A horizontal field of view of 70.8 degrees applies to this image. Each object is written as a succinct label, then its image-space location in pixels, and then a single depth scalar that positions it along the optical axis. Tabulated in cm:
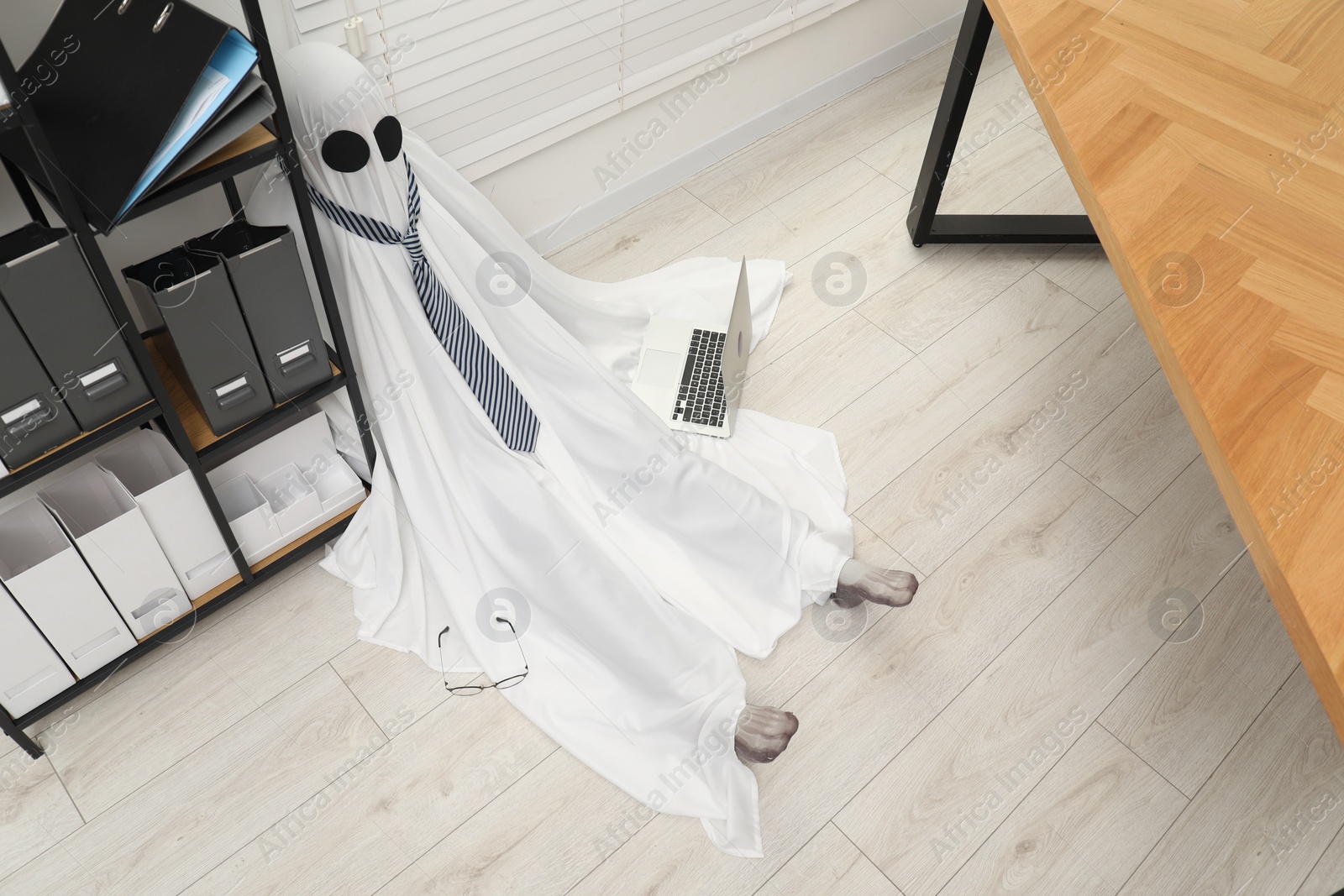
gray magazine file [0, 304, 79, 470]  130
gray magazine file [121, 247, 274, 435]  142
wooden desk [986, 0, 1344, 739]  125
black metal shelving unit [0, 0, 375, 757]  124
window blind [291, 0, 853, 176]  194
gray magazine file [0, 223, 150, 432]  125
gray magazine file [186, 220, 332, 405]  147
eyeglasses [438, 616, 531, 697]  179
